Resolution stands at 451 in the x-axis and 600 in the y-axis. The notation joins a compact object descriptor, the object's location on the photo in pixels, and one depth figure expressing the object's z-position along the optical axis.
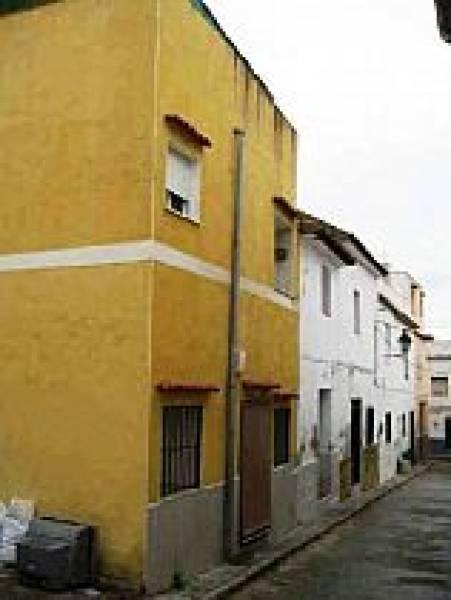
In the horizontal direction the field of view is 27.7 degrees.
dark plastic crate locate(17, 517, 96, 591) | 9.73
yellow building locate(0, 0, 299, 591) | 10.30
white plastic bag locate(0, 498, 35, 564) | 10.54
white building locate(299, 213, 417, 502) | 18.06
